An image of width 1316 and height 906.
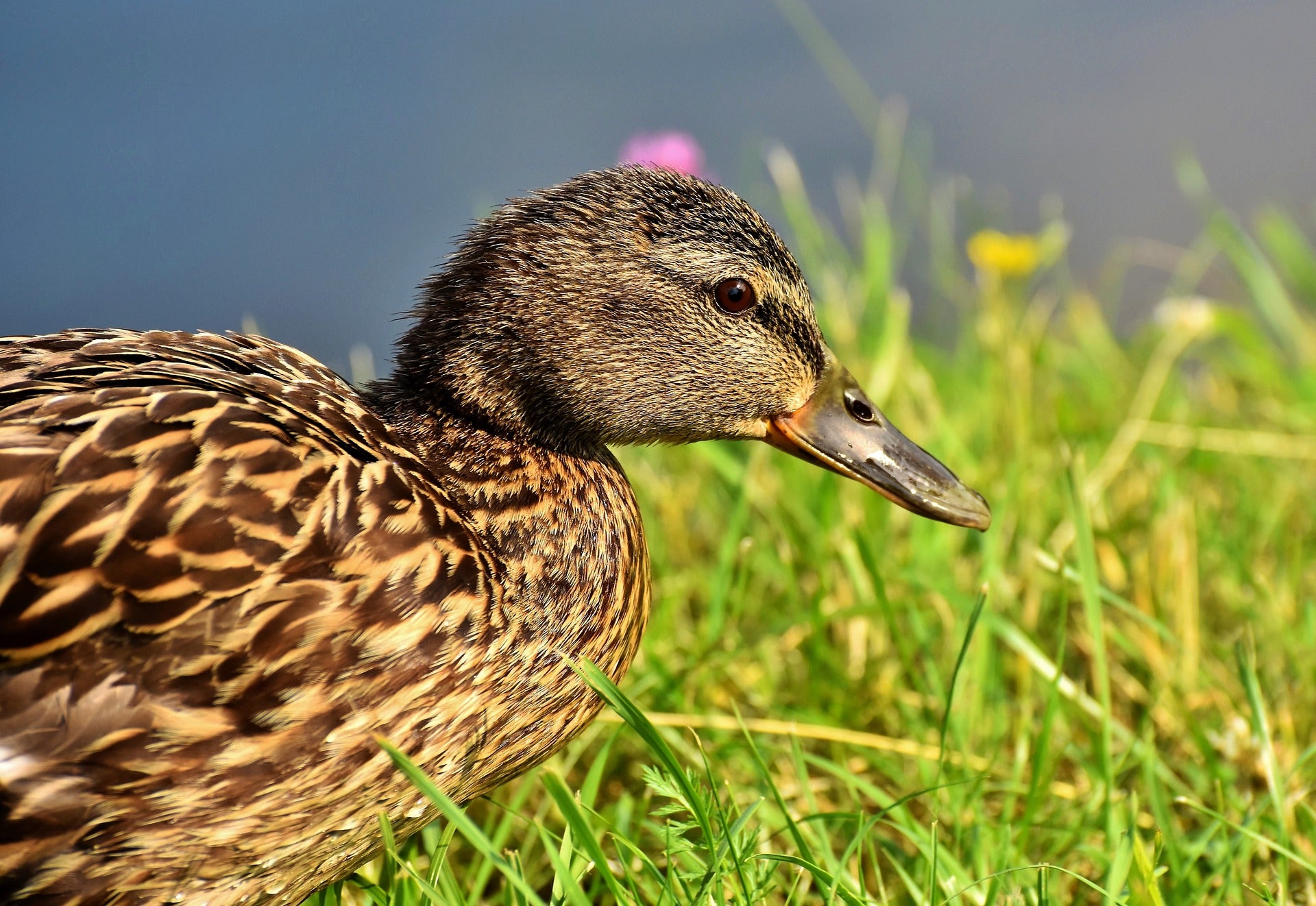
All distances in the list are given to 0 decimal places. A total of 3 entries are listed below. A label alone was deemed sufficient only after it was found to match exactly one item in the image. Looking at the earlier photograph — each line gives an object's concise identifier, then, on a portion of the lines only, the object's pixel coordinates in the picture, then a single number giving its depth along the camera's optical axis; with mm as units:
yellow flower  8391
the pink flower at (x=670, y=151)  7164
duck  3357
